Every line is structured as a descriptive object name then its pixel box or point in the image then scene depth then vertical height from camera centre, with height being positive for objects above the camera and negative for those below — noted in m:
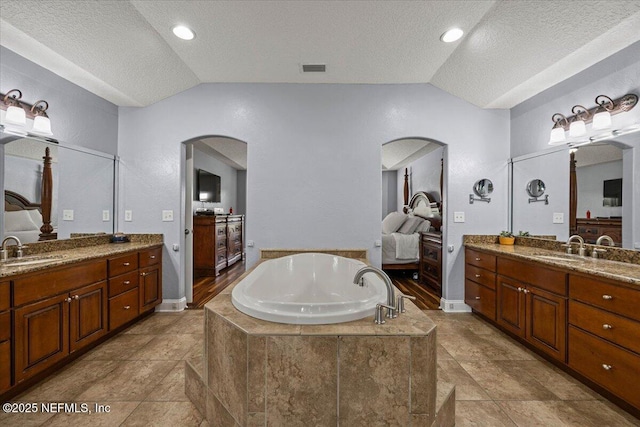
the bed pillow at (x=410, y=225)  4.89 -0.14
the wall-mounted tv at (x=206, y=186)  5.62 +0.61
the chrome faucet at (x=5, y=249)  2.03 -0.26
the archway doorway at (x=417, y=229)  3.97 -0.21
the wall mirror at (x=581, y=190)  2.10 +0.26
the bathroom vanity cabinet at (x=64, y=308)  1.68 -0.71
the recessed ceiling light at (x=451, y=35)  2.33 +1.56
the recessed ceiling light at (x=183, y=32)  2.30 +1.54
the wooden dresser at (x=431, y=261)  3.82 -0.64
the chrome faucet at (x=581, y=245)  2.37 -0.24
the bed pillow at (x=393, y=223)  5.11 -0.11
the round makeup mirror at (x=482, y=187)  3.23 +0.35
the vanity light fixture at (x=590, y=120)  2.16 +0.85
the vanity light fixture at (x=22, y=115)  2.15 +0.81
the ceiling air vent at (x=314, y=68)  2.83 +1.53
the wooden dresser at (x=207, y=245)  4.79 -0.51
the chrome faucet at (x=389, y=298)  1.40 -0.41
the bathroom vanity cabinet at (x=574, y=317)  1.57 -0.71
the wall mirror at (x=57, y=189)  2.20 +0.24
